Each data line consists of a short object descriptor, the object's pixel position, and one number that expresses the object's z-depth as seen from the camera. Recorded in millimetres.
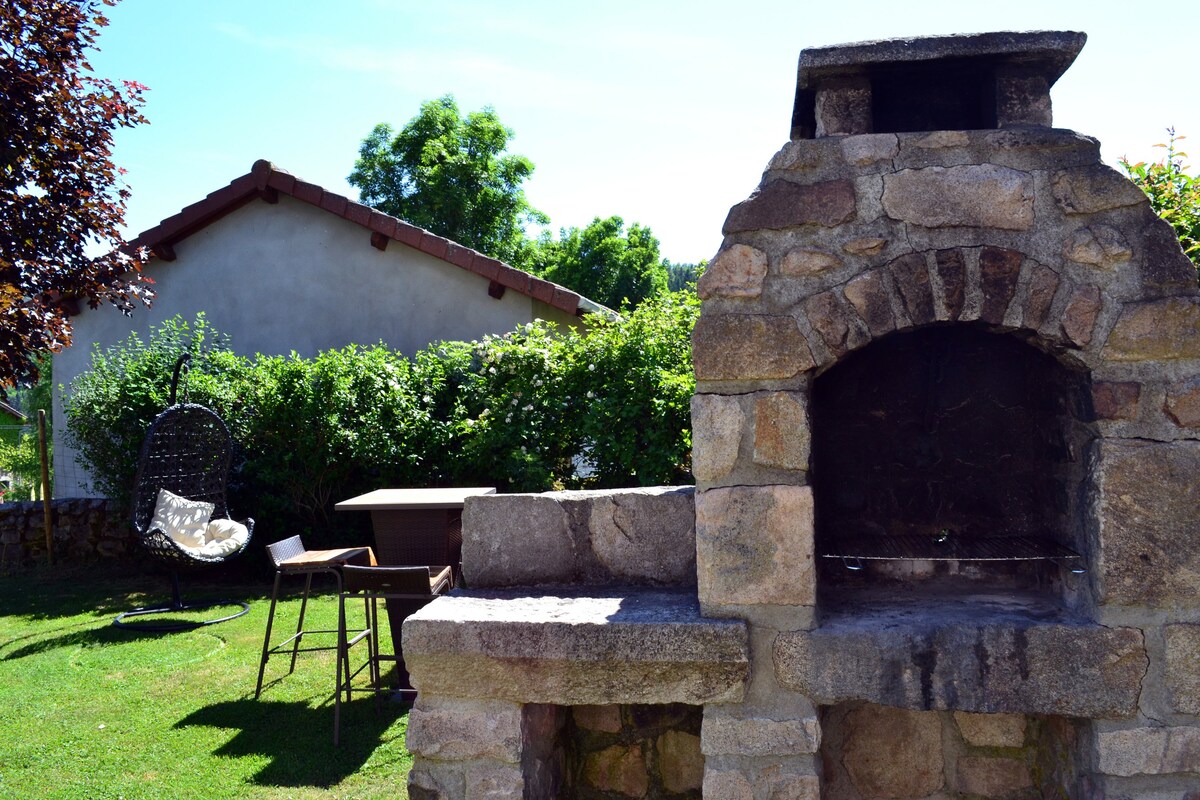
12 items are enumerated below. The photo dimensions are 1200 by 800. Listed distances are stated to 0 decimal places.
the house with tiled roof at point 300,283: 10742
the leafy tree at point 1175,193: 4613
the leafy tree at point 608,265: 23297
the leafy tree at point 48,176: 4637
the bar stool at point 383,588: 4680
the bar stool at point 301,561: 5148
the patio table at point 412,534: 5164
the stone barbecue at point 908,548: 2914
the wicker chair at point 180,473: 7406
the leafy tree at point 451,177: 20203
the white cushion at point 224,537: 7707
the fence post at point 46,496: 9438
